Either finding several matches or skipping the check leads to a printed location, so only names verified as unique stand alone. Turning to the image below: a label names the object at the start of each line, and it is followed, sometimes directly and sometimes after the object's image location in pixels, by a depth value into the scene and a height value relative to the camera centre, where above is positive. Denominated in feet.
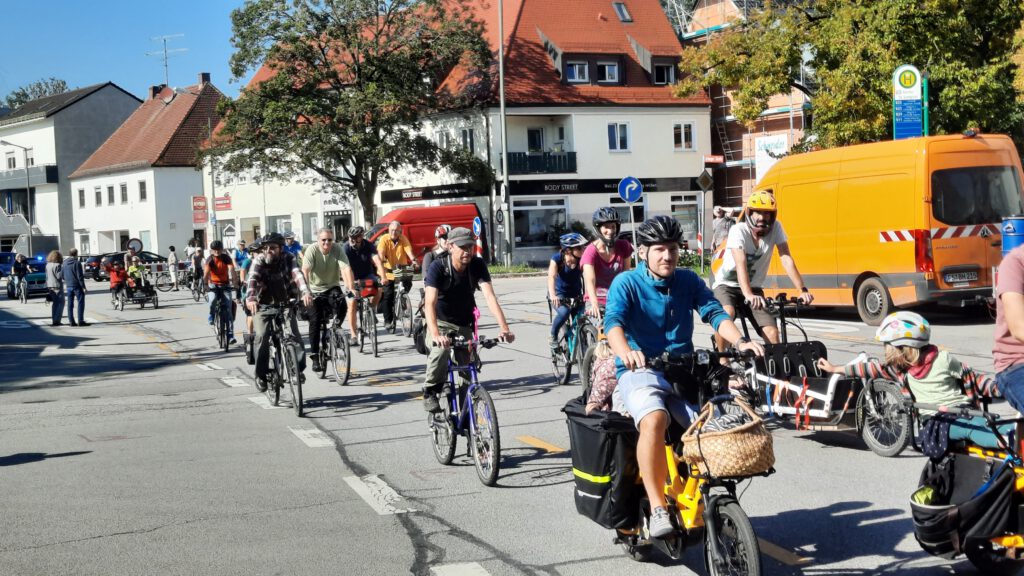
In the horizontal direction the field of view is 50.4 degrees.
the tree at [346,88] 148.05 +21.99
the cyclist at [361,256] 52.65 -0.61
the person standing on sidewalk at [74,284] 85.71 -2.32
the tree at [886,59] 86.99 +13.91
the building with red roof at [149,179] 225.97 +15.82
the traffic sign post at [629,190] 86.53 +3.48
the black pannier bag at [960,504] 14.94 -3.97
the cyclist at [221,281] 61.41 -1.78
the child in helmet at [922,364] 21.03 -2.82
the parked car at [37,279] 133.80 -2.74
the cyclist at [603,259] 34.30 -0.81
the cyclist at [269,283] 37.22 -1.23
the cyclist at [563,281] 39.27 -1.66
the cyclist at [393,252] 57.52 -0.49
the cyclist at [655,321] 16.14 -1.44
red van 126.93 +2.47
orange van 52.60 +0.29
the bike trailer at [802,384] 25.32 -3.76
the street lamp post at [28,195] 244.01 +14.22
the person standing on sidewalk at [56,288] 86.99 -2.57
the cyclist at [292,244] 49.32 +0.13
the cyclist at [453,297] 26.40 -1.43
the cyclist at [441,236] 48.11 +0.23
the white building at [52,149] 256.93 +25.78
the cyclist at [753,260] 29.53 -0.87
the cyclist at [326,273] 43.86 -1.15
